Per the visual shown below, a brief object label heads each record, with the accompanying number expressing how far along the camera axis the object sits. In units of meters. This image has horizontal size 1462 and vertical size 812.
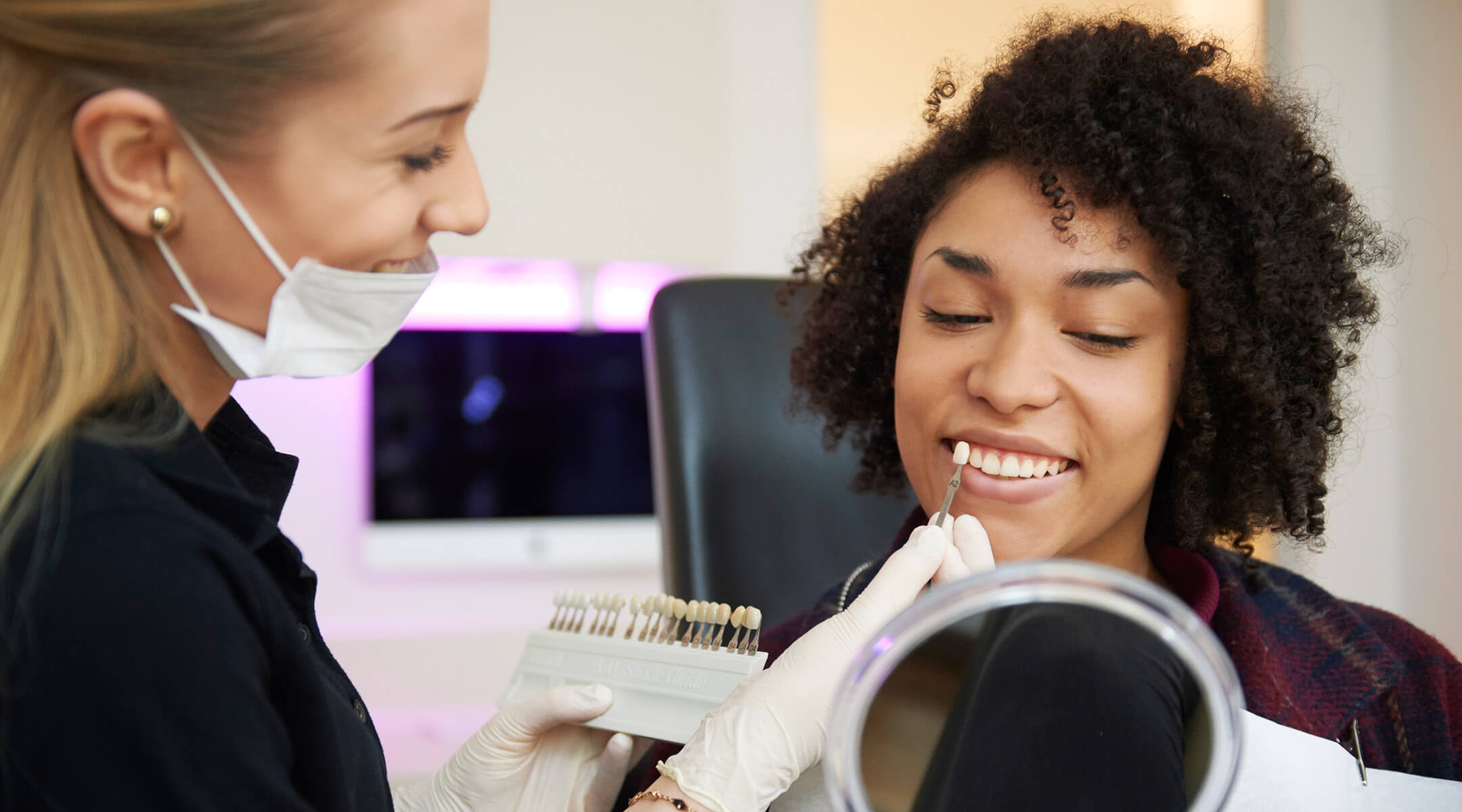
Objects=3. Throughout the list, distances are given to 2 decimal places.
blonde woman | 0.57
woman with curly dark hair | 0.96
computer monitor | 2.72
